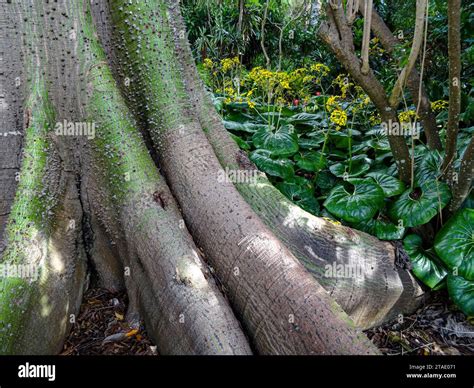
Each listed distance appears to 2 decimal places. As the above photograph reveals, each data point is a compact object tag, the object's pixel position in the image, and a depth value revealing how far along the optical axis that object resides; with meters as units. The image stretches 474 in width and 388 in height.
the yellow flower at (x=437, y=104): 3.02
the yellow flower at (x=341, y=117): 2.90
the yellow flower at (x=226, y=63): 4.45
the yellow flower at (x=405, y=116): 2.75
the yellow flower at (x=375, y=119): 3.60
